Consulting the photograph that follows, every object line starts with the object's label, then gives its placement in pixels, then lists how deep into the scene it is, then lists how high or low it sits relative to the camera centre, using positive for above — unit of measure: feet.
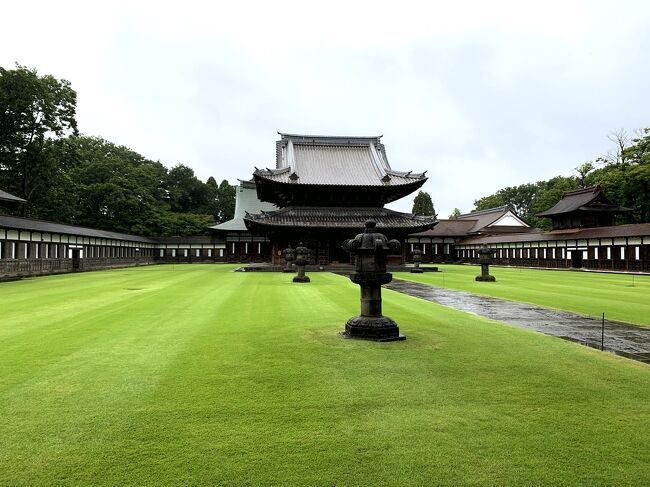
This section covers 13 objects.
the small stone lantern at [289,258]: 100.10 -0.33
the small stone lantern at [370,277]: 28.84 -1.51
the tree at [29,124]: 122.01 +42.97
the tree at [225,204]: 285.84 +36.56
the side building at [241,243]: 192.85 +6.53
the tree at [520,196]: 331.98 +47.44
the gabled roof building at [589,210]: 153.07 +16.23
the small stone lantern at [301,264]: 77.61 -1.40
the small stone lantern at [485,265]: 82.89 -2.05
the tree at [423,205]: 271.45 +33.01
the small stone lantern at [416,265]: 118.82 -2.83
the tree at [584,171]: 198.80 +40.16
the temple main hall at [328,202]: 122.83 +17.69
